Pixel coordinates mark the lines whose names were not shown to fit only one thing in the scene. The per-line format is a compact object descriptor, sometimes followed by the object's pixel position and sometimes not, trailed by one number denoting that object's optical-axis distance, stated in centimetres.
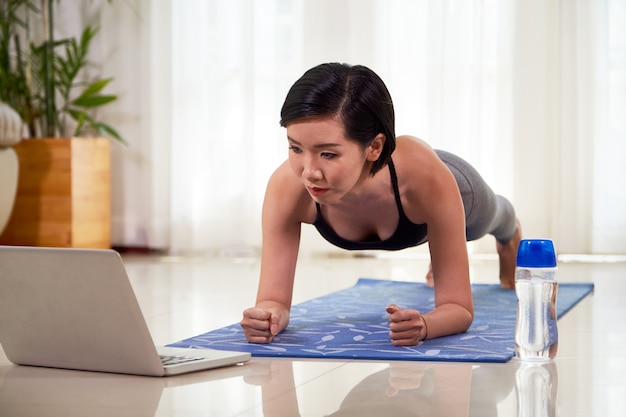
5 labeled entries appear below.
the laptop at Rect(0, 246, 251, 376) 234
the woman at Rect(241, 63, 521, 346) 255
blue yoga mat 259
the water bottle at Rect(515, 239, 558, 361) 250
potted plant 513
